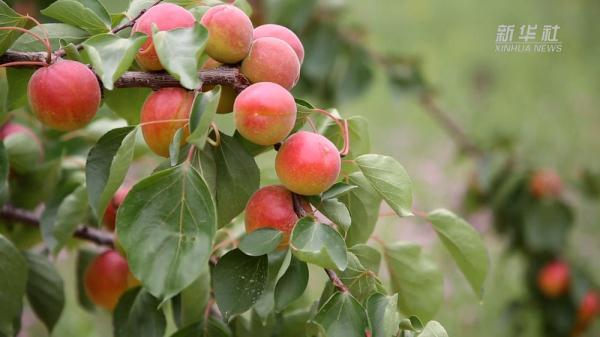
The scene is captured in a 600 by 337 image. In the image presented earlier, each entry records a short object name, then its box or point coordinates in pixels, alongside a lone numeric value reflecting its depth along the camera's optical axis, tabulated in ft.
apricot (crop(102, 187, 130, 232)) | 5.81
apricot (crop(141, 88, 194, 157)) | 5.13
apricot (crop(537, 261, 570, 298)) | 9.89
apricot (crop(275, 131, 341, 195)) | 5.11
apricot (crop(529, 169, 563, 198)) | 9.73
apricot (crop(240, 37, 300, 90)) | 5.17
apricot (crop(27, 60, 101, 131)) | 5.13
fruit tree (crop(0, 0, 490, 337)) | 5.01
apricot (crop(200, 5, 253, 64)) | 5.13
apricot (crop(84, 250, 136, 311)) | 5.92
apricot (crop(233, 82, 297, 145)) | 5.07
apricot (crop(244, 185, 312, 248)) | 5.17
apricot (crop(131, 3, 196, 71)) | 5.16
